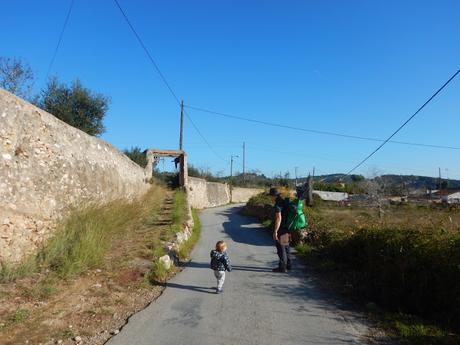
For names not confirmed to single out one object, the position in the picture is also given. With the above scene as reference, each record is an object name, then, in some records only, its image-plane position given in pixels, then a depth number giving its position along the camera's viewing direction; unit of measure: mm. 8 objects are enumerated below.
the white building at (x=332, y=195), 58672
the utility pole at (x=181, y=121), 36250
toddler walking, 7219
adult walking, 8924
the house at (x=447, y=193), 72350
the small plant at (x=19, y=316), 5172
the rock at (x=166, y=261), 8391
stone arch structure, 29484
